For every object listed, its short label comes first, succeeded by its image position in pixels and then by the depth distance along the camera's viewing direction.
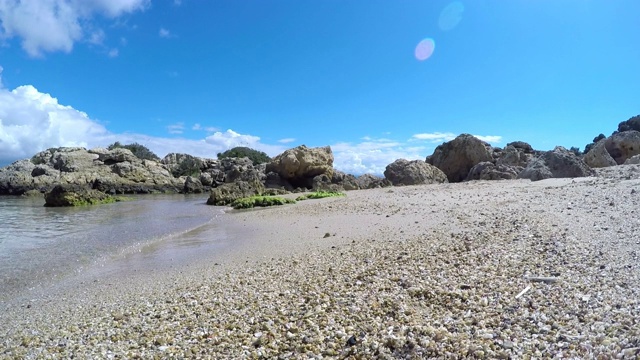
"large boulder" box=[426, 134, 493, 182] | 32.50
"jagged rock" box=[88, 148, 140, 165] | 49.50
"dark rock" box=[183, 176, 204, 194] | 42.84
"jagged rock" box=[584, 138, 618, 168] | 28.14
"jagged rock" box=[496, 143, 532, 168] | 29.15
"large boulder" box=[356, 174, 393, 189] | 31.23
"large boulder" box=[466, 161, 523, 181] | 24.39
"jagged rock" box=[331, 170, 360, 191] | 32.41
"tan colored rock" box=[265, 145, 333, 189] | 37.12
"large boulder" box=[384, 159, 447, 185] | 29.61
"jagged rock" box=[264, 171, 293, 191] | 37.62
